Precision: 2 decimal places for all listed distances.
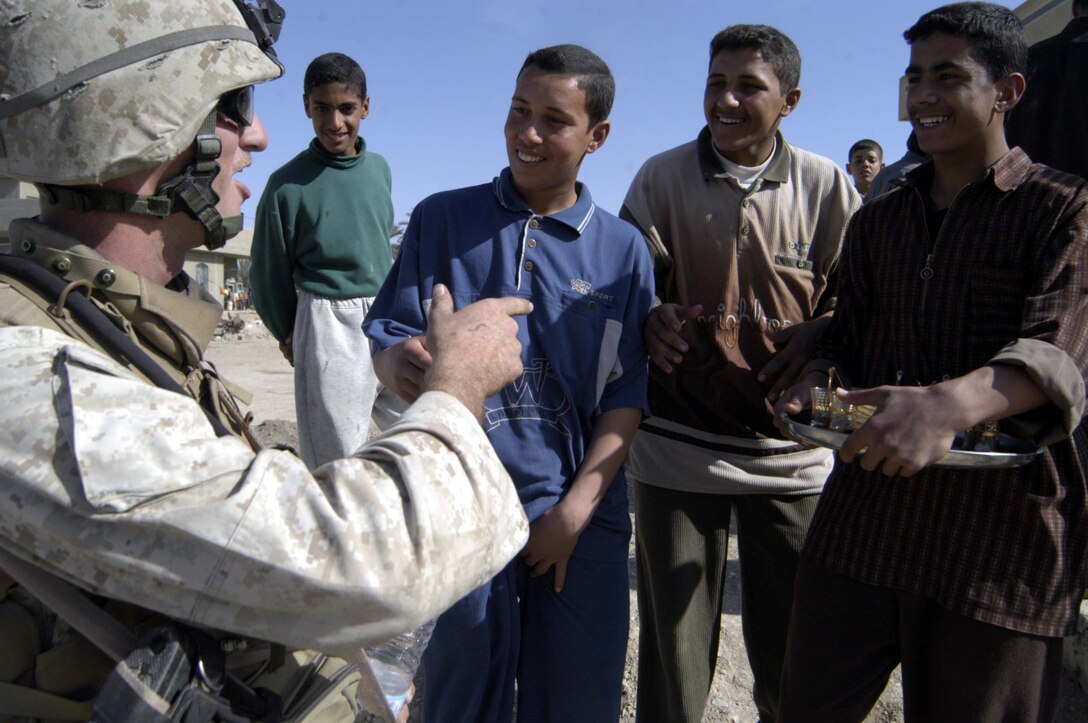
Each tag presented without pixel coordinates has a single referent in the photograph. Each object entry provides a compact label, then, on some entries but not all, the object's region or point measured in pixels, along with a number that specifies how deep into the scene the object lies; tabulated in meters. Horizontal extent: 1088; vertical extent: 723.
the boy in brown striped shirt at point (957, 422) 1.83
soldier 1.06
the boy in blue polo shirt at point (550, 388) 2.15
